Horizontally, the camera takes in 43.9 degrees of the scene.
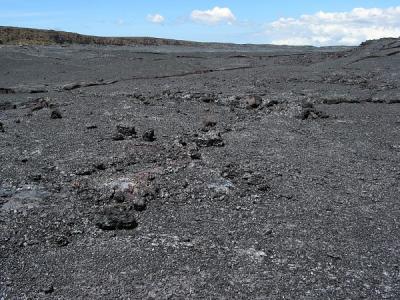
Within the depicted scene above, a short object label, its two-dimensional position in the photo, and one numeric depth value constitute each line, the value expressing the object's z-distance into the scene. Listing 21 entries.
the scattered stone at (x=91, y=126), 9.83
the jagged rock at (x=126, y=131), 9.05
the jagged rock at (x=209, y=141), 8.41
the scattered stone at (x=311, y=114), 10.58
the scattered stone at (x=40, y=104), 11.95
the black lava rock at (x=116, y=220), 5.46
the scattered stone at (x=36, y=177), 6.91
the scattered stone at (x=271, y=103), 11.76
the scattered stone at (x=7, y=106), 12.34
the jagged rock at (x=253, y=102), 11.70
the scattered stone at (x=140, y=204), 5.93
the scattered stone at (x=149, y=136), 8.82
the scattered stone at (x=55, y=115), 10.78
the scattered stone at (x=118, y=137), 8.83
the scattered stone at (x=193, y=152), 7.70
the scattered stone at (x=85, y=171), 7.16
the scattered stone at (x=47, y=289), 4.32
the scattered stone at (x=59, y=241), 5.16
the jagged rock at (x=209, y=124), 9.96
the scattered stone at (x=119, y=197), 6.19
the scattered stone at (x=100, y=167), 7.36
